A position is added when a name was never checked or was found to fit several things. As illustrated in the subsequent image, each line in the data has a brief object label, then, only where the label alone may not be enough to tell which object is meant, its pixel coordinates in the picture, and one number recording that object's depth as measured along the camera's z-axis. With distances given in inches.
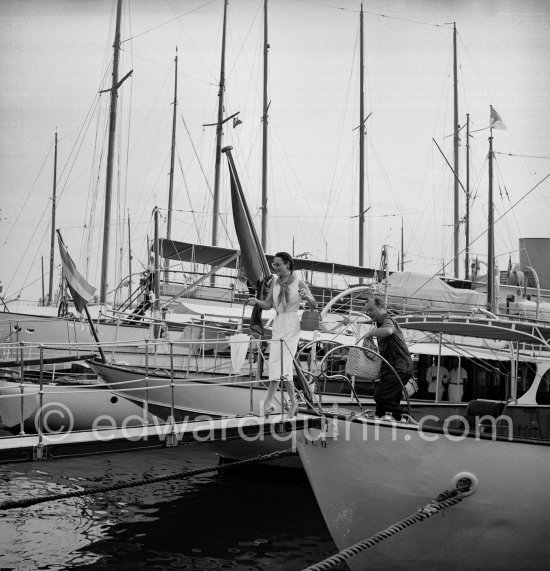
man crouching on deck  282.5
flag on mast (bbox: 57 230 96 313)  528.1
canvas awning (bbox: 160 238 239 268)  885.8
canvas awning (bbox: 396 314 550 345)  321.4
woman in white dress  292.5
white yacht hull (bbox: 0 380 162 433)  565.9
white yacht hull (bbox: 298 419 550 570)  242.2
